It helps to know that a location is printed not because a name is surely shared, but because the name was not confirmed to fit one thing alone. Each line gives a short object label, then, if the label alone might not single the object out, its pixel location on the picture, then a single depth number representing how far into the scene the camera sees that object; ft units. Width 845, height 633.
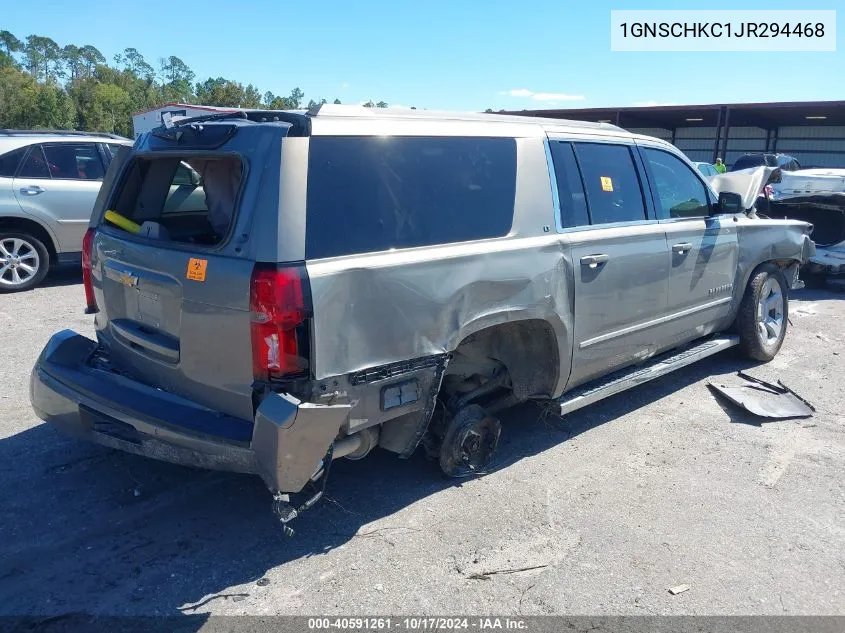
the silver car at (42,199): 26.63
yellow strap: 12.33
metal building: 85.92
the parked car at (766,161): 67.61
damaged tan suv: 9.44
